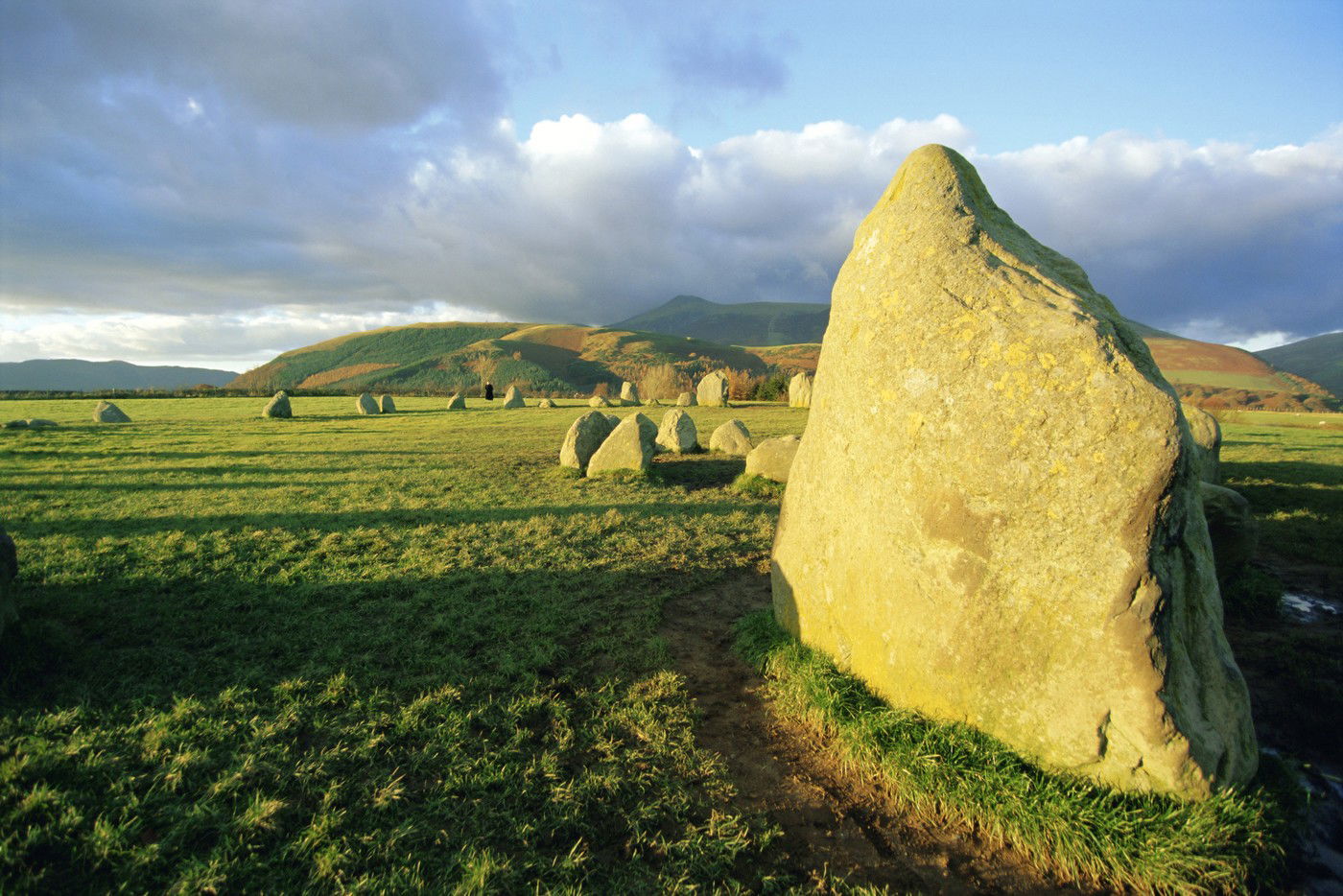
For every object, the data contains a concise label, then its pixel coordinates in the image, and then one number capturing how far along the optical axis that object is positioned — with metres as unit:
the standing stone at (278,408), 25.17
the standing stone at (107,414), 22.34
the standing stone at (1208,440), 9.60
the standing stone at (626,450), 12.34
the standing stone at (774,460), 11.56
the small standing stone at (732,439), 15.39
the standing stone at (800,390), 30.41
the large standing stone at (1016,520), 3.03
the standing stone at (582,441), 12.92
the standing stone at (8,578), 4.32
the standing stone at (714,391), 33.00
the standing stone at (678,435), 15.59
